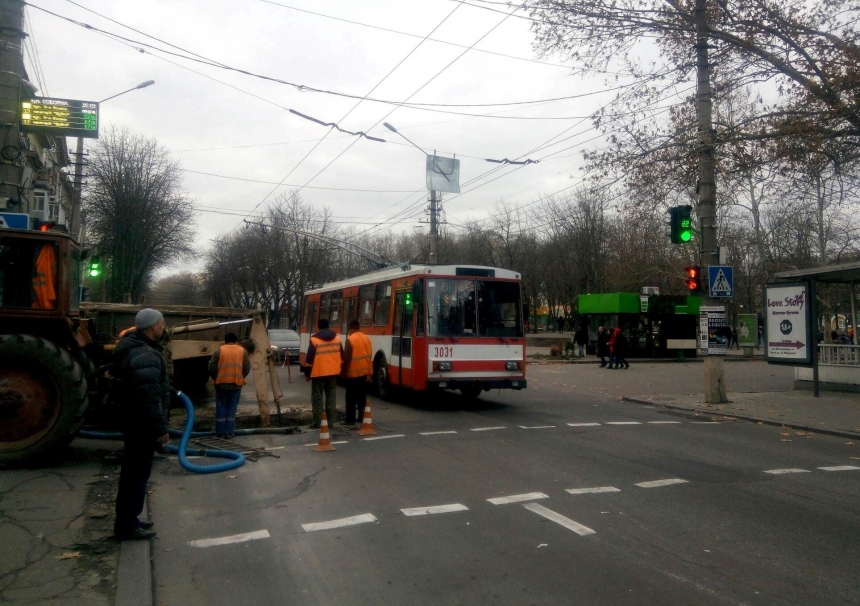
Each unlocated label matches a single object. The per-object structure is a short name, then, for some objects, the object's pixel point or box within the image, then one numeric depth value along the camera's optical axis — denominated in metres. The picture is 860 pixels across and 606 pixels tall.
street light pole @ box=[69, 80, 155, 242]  24.34
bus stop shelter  16.64
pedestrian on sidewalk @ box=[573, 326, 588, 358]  35.22
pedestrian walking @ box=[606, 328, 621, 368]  28.47
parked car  28.69
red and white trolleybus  14.10
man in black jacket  5.73
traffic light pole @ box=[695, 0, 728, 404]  14.96
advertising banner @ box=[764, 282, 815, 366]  16.92
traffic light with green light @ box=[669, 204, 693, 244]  15.51
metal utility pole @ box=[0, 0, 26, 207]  10.53
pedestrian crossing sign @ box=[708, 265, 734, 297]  15.69
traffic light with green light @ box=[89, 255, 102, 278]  10.97
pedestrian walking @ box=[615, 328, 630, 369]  28.44
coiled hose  8.38
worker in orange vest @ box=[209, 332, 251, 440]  10.61
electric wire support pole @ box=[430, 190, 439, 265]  29.01
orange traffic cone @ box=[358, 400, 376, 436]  11.30
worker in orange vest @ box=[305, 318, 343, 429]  11.85
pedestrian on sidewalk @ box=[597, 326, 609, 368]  29.59
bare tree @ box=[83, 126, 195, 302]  39.25
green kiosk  33.72
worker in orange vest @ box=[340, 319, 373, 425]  12.26
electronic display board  14.45
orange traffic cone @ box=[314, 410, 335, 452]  9.90
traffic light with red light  15.78
